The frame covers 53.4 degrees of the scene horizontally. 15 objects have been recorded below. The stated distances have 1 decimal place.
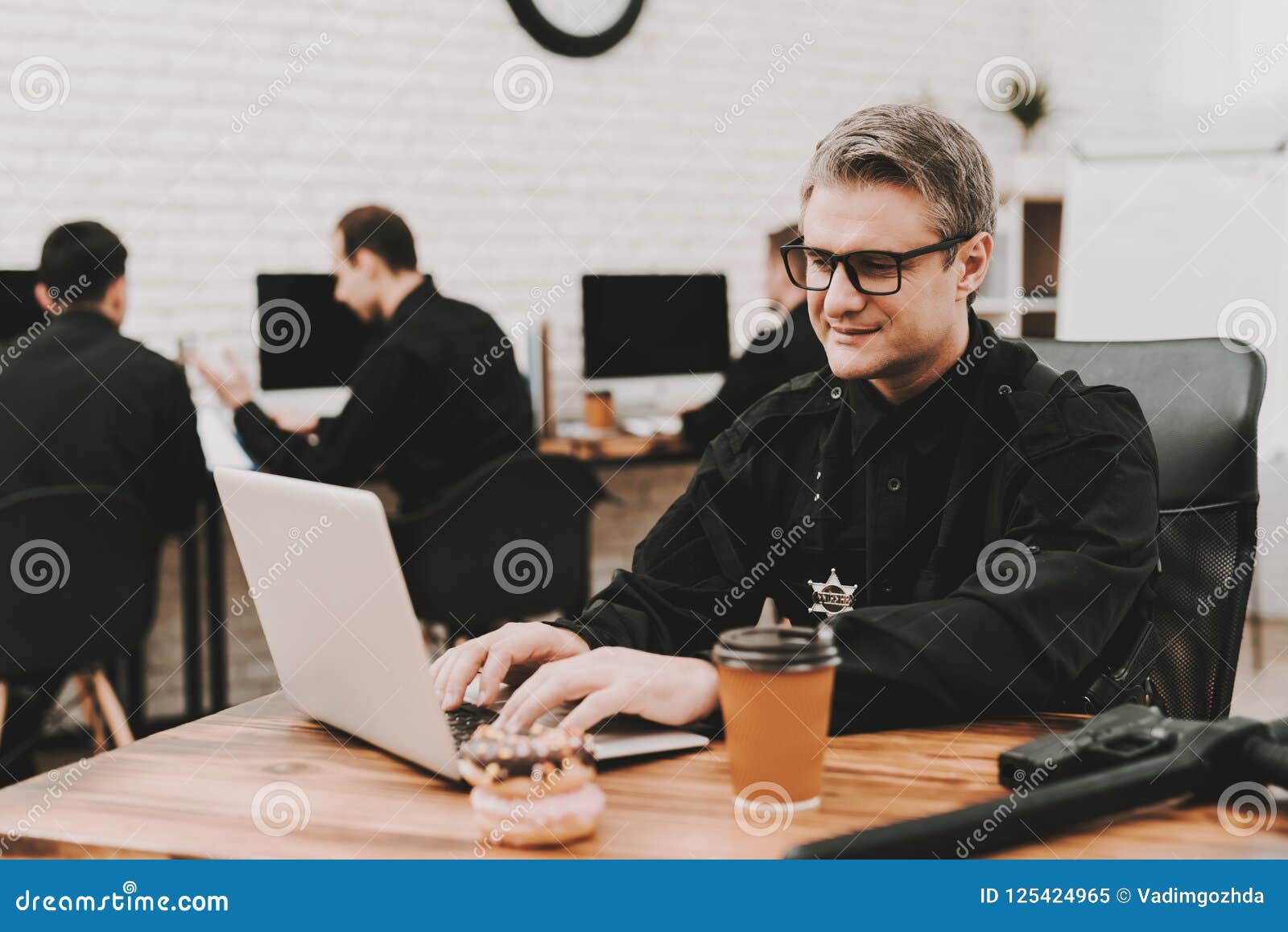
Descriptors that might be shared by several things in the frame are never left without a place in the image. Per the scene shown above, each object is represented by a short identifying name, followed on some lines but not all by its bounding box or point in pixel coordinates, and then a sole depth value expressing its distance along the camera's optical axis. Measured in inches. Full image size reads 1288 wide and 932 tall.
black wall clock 176.7
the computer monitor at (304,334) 149.8
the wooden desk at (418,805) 32.1
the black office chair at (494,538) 118.3
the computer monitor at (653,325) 171.5
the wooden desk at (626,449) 156.8
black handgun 29.3
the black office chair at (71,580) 97.2
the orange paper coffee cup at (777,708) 33.4
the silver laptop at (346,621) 35.9
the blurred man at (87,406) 116.2
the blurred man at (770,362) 139.9
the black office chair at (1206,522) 60.1
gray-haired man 43.6
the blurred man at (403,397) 135.0
